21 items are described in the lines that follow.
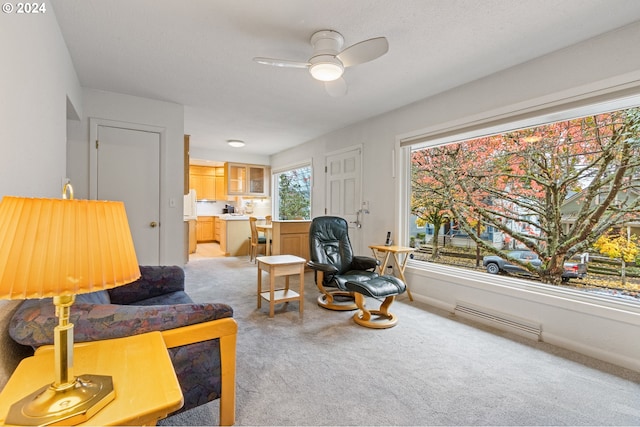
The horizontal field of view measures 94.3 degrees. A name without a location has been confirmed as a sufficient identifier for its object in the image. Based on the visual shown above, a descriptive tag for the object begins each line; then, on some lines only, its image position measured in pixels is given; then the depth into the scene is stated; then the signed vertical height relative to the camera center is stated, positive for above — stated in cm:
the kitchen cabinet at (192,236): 656 -53
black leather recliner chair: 283 -66
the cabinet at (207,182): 846 +92
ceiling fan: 213 +115
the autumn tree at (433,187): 368 +36
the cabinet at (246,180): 709 +84
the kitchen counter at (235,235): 688 -50
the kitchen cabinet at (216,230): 866 -50
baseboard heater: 261 -100
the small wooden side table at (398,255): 357 -53
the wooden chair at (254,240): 620 -57
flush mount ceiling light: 583 +140
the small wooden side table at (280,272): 303 -61
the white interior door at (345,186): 467 +48
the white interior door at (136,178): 358 +44
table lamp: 70 -13
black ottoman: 275 -75
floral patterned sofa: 108 -48
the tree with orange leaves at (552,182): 241 +31
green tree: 633 +47
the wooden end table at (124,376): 79 -51
